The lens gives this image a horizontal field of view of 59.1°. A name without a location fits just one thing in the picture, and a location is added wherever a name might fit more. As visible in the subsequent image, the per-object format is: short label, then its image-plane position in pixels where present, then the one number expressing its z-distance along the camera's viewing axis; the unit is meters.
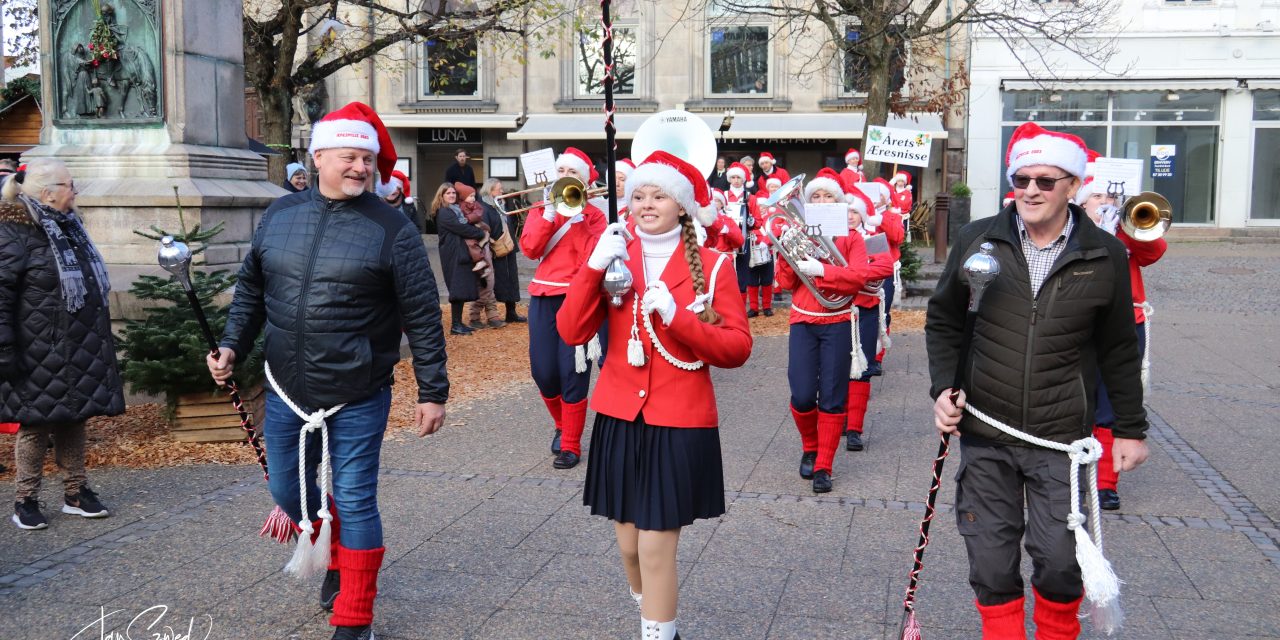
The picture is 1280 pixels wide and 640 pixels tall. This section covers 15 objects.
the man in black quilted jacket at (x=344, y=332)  4.10
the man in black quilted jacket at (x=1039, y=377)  3.66
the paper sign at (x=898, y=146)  15.45
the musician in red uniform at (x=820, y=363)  6.61
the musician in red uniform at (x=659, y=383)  3.77
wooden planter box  7.47
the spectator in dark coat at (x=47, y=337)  5.75
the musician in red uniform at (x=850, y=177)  8.21
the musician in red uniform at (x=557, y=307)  7.10
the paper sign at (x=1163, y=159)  26.25
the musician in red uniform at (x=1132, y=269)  6.03
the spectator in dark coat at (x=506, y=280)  14.73
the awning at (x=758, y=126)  27.16
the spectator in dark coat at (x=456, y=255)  13.91
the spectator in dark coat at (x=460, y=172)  20.67
